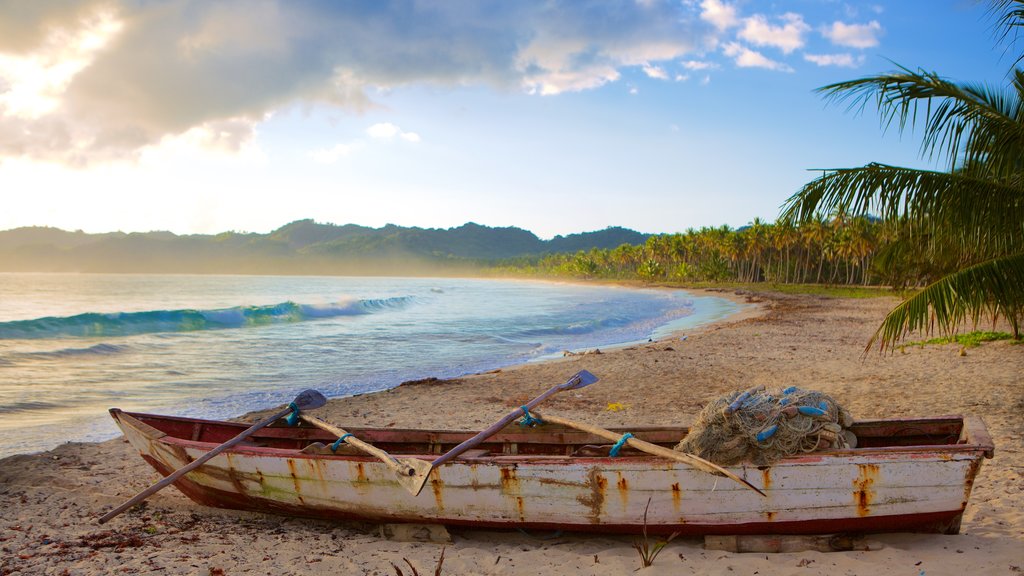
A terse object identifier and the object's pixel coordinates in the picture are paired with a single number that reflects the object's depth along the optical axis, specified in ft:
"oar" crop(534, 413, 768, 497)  14.82
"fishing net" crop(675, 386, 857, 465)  15.14
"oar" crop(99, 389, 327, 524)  18.49
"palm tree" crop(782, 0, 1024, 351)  22.97
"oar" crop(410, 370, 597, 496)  16.35
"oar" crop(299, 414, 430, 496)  16.43
